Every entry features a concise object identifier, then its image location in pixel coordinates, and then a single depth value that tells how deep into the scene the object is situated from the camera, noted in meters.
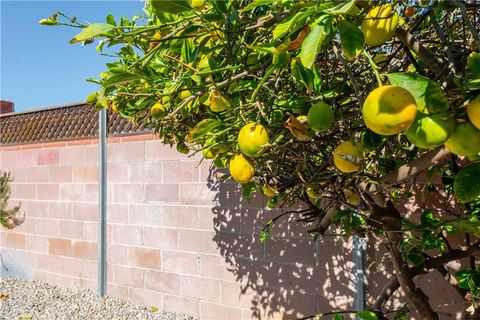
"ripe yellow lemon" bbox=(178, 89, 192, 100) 1.07
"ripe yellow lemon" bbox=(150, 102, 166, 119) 1.22
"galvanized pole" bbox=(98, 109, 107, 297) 3.97
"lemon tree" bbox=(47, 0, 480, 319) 0.64
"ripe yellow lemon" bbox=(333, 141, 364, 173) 0.92
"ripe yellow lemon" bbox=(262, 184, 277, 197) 1.48
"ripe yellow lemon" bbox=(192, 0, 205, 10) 0.90
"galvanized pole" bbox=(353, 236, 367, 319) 2.48
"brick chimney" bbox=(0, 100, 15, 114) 6.16
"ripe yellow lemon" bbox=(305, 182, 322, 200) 1.40
